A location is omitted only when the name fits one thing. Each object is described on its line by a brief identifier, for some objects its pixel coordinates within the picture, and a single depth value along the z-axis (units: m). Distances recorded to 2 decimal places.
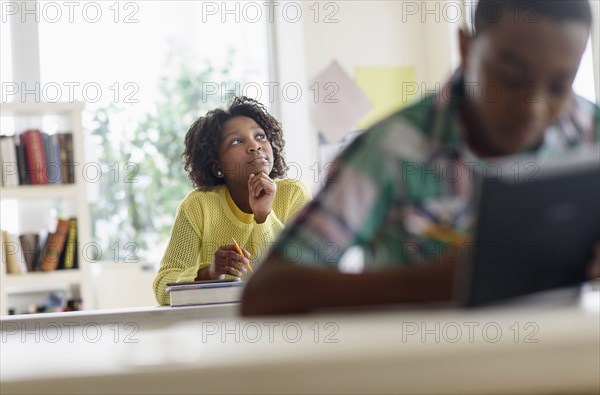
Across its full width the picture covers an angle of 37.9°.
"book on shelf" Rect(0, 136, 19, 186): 4.00
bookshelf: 3.97
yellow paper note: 4.80
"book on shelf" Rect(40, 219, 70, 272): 4.02
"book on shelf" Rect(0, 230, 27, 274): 3.94
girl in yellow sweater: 2.55
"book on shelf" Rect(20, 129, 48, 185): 4.03
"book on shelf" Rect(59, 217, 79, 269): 4.06
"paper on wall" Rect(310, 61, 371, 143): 4.74
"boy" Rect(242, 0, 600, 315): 1.04
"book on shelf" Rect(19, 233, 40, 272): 4.00
